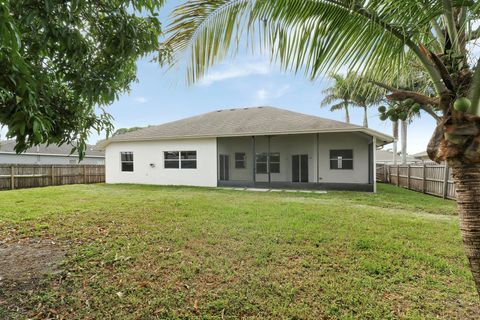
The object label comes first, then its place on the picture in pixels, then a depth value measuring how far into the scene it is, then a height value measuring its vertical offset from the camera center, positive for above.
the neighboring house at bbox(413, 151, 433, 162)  30.00 +0.39
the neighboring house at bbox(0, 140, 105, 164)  22.58 +0.85
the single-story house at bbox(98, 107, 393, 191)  14.31 +0.61
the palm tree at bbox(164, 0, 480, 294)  1.55 +0.78
